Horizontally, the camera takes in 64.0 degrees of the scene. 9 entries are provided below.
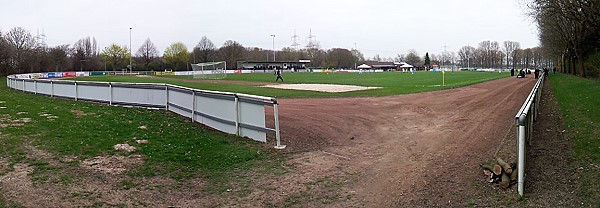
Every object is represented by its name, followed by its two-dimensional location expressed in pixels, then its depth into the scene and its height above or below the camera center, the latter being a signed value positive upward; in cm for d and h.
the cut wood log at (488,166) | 764 -143
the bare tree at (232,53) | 13160 +761
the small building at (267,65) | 12506 +404
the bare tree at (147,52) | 14075 +855
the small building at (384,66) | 17588 +456
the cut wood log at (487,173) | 762 -153
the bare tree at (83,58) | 11644 +590
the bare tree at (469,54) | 19738 +950
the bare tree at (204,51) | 13400 +827
